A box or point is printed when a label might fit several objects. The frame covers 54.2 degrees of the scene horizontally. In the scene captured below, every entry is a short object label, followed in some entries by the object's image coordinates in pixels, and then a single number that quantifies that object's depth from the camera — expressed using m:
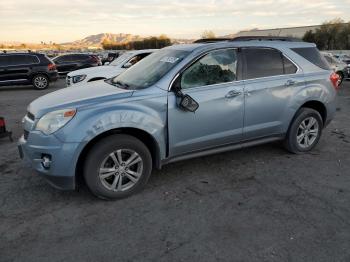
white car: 10.16
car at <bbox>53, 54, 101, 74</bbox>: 21.38
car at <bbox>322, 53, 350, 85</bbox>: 16.30
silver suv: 3.75
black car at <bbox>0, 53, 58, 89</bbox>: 14.95
